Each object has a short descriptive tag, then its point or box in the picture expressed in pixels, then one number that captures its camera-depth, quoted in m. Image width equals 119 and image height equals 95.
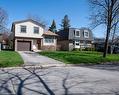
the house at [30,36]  17.96
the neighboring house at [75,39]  21.78
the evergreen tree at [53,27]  39.95
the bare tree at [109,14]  11.78
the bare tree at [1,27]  24.91
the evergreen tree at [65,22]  42.76
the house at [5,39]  29.10
